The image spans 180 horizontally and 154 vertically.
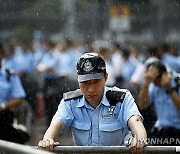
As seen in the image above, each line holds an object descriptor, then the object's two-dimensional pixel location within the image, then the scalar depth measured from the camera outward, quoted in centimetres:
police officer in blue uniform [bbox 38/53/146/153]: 1054
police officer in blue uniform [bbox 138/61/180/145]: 1536
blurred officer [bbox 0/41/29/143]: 1652
